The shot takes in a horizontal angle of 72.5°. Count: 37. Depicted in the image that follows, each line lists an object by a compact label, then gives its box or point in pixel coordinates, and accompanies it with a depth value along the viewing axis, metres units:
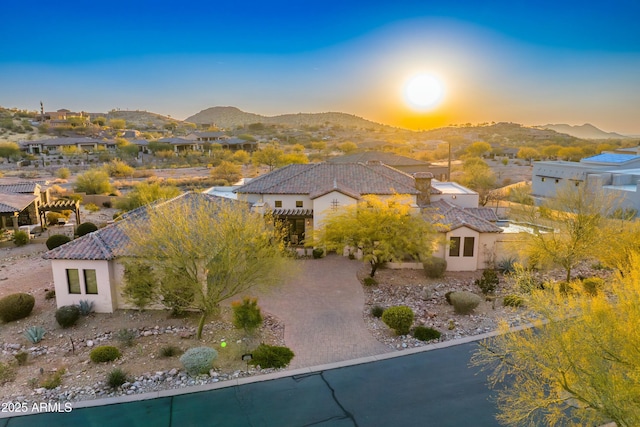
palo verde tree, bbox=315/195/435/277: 23.84
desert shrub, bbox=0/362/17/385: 15.80
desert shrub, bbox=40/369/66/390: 15.23
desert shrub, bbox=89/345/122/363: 16.70
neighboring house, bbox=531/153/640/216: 41.22
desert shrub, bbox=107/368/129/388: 15.17
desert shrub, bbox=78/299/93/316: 20.70
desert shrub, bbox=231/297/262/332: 18.92
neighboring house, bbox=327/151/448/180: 51.91
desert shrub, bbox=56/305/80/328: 19.56
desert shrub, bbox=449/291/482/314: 21.03
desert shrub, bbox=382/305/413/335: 18.88
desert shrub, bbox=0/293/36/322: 20.34
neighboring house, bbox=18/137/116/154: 95.81
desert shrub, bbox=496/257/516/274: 27.01
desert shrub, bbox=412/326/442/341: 18.70
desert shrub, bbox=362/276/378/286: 25.27
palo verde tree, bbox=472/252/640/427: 9.09
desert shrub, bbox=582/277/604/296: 22.35
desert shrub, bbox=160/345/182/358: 17.28
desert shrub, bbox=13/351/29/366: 16.77
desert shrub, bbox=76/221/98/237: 33.38
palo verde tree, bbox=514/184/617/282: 23.56
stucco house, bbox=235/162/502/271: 27.52
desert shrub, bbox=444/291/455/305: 22.41
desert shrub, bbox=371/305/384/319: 20.98
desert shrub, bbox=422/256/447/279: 25.97
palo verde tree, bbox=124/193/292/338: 17.33
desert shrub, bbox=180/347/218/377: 15.80
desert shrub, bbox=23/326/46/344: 18.38
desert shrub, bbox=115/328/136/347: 18.19
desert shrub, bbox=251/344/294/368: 16.56
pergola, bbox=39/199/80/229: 37.34
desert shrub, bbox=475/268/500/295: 23.70
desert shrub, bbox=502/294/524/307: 21.81
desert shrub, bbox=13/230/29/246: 32.72
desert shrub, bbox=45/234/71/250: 30.62
